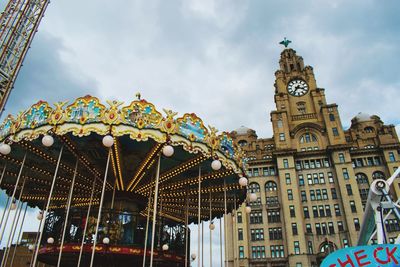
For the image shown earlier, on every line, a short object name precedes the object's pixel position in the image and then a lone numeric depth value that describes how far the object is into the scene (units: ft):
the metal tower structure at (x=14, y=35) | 135.85
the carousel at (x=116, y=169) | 41.63
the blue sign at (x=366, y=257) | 20.35
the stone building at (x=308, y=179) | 151.12
